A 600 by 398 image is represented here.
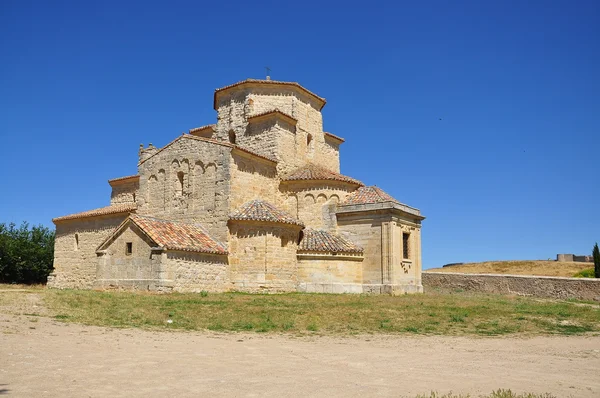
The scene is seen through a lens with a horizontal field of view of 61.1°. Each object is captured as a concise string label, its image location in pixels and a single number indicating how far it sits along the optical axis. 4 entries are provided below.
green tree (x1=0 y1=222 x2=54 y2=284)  36.97
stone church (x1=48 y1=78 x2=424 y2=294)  21.44
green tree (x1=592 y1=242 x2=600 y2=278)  35.38
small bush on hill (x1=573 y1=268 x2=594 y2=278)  38.68
